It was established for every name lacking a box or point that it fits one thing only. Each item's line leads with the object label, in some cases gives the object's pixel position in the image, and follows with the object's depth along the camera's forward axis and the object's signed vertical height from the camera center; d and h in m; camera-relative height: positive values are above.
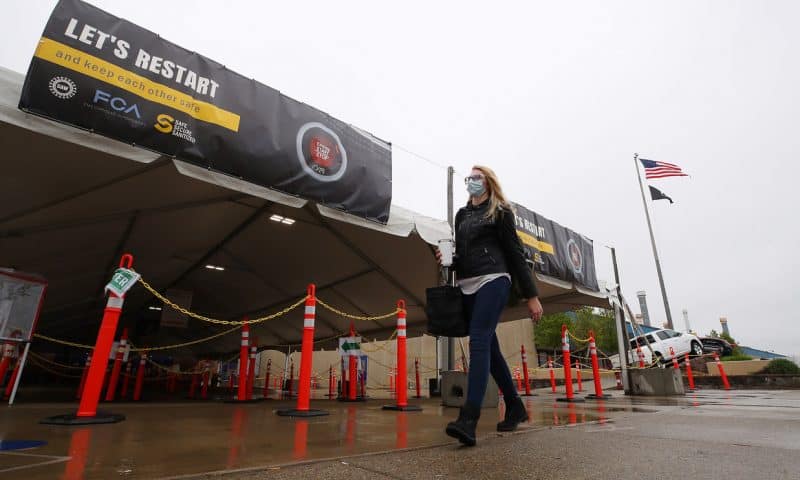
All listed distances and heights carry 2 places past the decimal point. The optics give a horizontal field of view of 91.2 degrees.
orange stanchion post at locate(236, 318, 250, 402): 7.03 +0.14
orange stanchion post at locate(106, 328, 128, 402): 7.64 -0.02
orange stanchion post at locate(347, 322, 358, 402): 8.54 -0.03
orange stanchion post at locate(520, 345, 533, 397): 10.37 +0.02
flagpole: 20.11 +5.46
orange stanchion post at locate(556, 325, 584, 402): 7.00 +0.20
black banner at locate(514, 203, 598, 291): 7.95 +2.71
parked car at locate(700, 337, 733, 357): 18.47 +1.45
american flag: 16.58 +8.46
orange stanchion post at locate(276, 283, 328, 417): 4.30 +0.03
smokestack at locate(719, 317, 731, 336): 42.26 +5.62
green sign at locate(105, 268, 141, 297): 3.70 +0.84
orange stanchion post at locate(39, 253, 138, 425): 3.46 +0.07
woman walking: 2.47 +0.62
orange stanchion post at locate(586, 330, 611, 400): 8.02 +0.05
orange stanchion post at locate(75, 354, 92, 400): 8.89 -0.08
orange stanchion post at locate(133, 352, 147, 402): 9.05 -0.06
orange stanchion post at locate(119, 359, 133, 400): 9.41 -0.33
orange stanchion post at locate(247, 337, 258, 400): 8.12 +0.10
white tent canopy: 4.41 +2.20
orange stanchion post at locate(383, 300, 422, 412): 5.18 +0.13
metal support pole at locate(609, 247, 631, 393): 10.21 +0.98
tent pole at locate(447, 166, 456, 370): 7.10 +0.46
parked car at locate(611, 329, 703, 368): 16.23 +1.31
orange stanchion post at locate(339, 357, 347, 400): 8.91 -0.23
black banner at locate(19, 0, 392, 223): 3.55 +2.67
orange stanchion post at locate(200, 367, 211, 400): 12.77 -0.20
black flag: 18.59 +8.29
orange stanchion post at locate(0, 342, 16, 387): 7.00 +0.29
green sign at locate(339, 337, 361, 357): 8.72 +0.61
